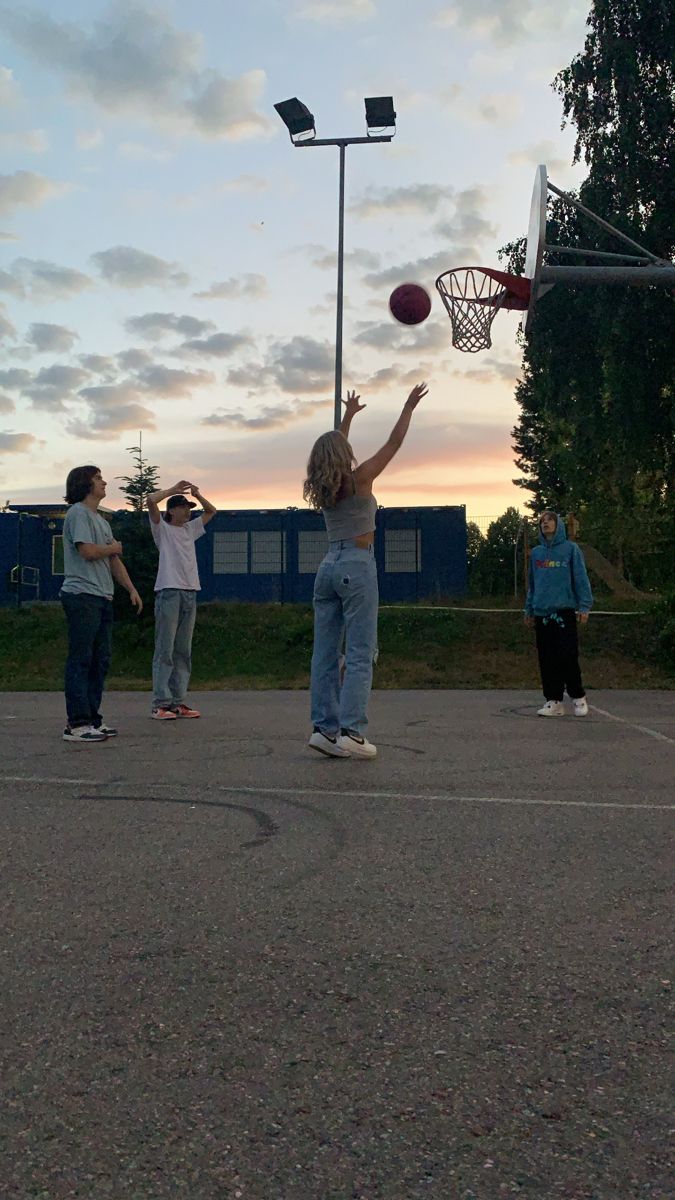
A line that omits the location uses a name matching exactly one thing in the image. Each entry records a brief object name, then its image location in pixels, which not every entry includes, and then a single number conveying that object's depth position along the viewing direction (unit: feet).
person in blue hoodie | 34.17
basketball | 37.14
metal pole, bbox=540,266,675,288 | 39.24
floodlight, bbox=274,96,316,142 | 78.79
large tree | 74.13
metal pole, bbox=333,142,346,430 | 79.56
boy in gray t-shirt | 26.61
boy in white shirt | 31.45
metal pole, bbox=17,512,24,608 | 102.97
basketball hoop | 42.14
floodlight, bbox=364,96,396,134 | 77.61
